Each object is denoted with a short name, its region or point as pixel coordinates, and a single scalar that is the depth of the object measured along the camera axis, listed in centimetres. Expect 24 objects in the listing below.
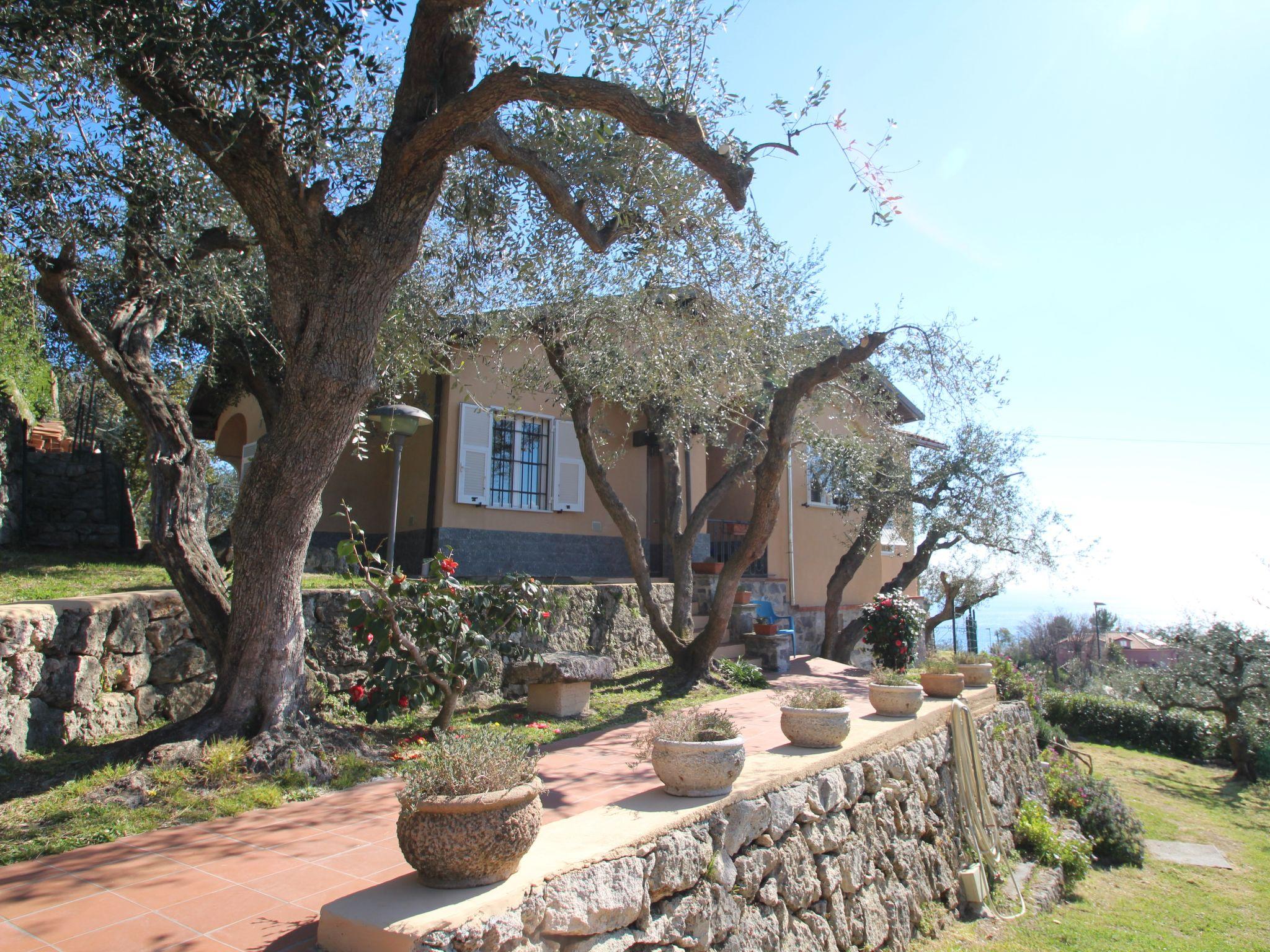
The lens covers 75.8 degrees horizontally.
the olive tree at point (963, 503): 1442
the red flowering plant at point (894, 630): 1038
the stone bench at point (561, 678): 721
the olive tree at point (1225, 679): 1439
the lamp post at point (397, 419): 815
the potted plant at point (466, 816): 285
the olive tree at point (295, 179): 512
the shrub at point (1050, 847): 790
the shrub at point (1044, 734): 1100
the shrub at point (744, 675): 986
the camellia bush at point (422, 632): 580
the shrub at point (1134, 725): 1588
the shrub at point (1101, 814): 899
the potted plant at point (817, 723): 538
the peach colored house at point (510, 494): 1137
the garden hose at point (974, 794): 700
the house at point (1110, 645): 3139
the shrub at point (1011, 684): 1045
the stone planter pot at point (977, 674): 957
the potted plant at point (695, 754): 409
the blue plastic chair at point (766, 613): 1292
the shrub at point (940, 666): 821
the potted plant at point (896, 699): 674
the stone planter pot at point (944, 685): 790
